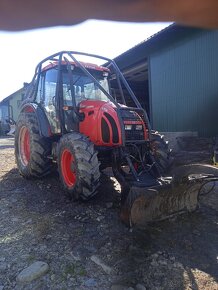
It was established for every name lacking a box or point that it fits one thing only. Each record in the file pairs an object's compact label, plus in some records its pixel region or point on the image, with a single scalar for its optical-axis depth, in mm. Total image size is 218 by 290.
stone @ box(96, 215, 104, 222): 2920
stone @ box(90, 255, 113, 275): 2178
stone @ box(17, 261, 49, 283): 2052
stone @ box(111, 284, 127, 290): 1986
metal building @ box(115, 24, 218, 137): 7129
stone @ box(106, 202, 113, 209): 3208
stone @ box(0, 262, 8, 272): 2195
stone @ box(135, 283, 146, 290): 1984
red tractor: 2941
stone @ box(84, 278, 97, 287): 2016
